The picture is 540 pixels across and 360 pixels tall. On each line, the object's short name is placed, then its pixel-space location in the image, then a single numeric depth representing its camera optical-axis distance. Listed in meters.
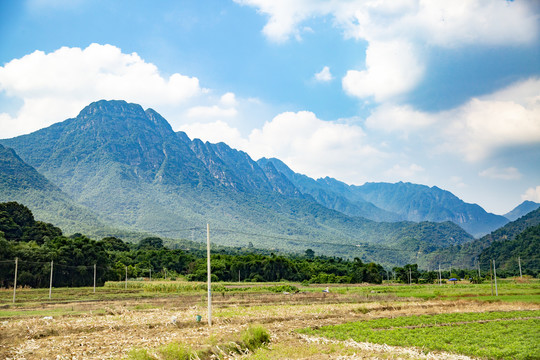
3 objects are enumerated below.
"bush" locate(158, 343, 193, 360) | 17.38
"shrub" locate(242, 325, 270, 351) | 21.44
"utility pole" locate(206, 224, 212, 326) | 28.68
